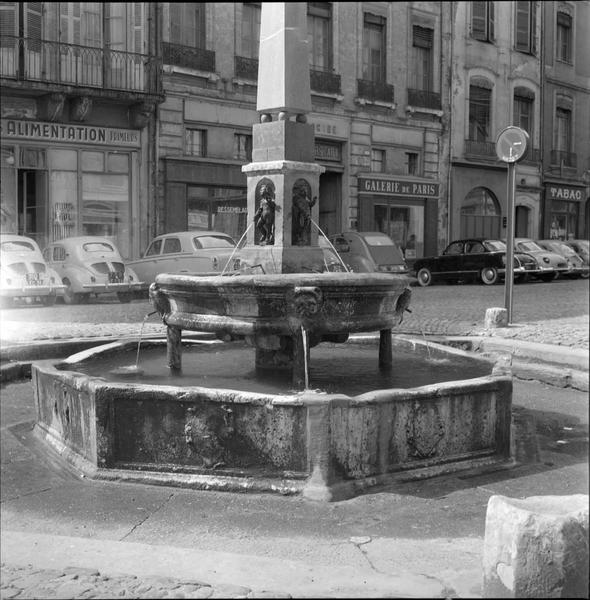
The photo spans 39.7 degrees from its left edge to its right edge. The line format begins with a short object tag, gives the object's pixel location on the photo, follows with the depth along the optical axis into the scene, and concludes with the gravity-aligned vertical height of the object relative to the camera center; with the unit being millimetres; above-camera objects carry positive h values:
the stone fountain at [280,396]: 4348 -773
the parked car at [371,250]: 20094 +283
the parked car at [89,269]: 16378 -172
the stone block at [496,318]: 9633 -669
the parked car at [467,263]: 18625 -41
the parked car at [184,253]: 17031 +164
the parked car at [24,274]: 15156 -260
